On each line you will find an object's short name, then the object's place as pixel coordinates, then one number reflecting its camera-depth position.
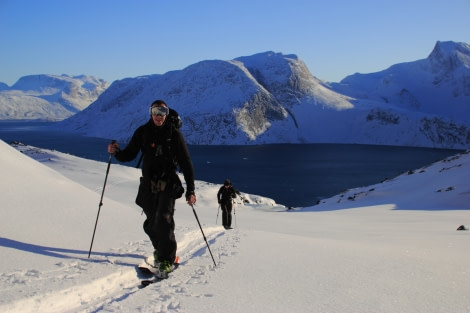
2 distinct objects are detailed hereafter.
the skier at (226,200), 14.79
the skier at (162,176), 5.38
